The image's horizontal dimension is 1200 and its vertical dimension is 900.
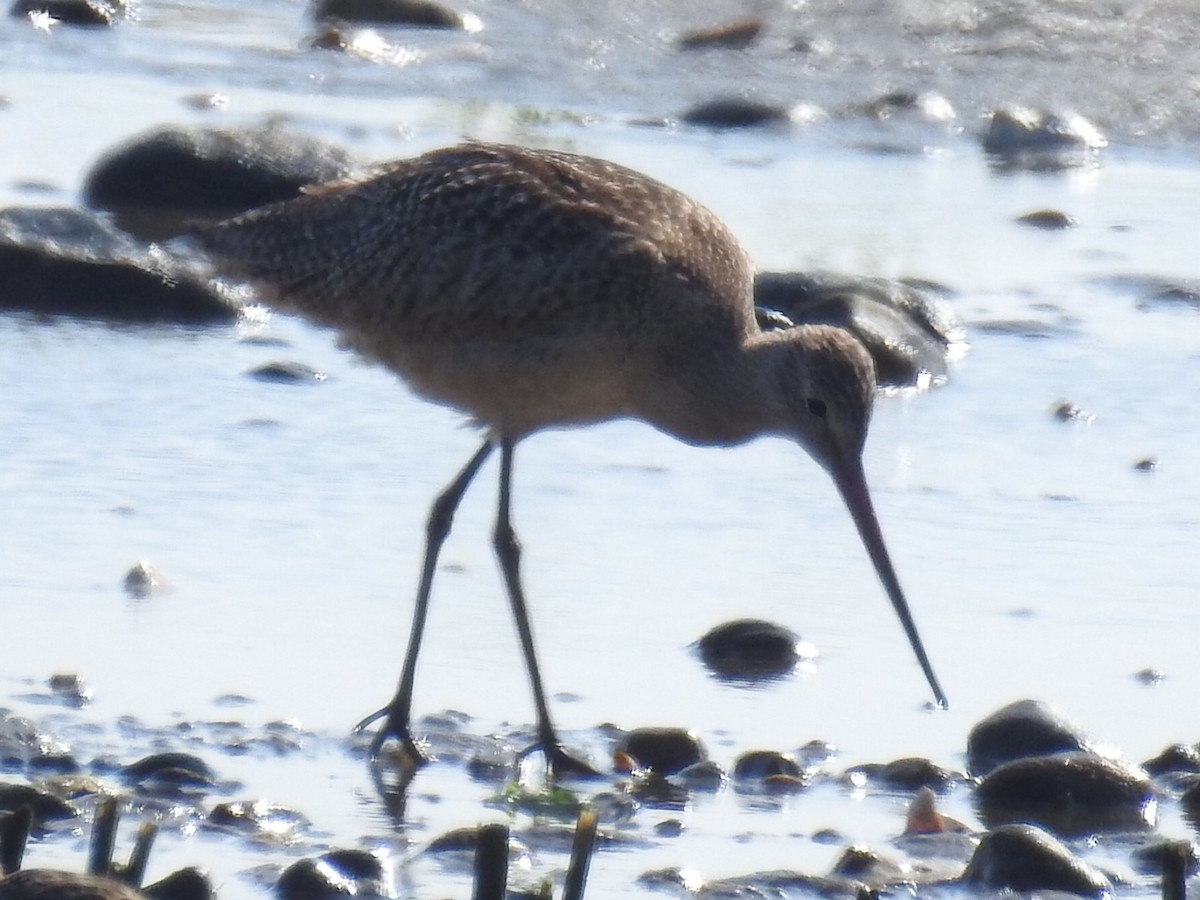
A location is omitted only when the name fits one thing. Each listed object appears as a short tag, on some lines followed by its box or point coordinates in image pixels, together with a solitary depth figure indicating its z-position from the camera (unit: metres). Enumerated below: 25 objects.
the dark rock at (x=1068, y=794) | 11.23
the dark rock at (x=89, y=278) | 18.23
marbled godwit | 12.36
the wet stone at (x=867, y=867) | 10.32
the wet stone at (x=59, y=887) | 7.41
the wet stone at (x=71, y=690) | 11.71
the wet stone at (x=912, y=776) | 11.42
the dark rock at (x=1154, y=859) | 10.52
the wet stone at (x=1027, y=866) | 10.16
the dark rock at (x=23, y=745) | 10.95
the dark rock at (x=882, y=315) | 18.27
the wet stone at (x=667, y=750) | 11.55
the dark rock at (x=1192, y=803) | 11.20
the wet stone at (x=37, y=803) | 10.18
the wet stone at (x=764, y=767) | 11.41
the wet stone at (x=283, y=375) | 17.17
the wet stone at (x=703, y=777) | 11.37
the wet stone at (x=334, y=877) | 9.81
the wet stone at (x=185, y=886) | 9.35
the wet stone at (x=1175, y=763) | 11.64
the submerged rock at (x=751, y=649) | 12.72
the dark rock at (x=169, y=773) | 10.85
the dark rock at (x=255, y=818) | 10.54
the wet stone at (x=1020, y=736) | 11.64
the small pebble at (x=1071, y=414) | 17.58
